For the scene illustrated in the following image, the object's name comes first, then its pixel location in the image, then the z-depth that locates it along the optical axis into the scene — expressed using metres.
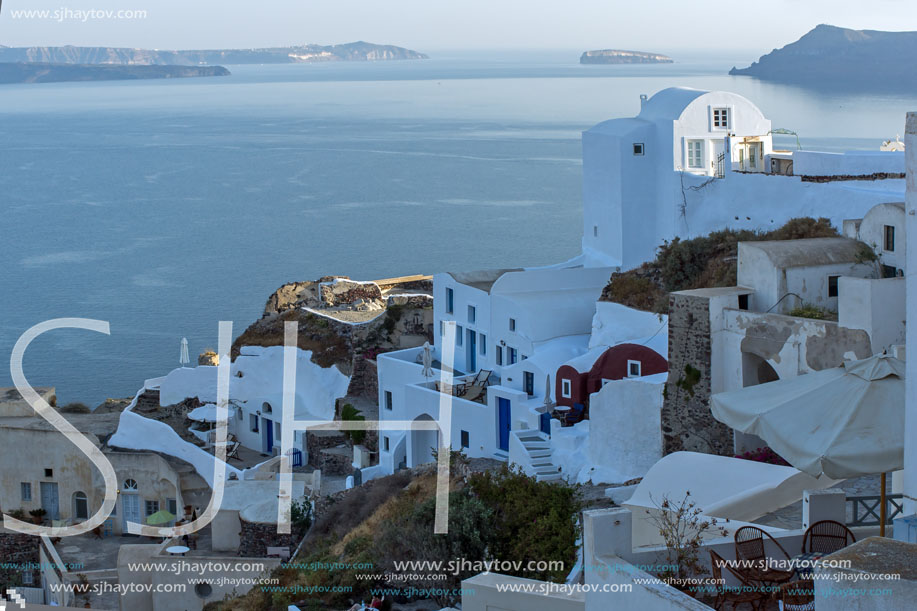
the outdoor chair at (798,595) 7.85
